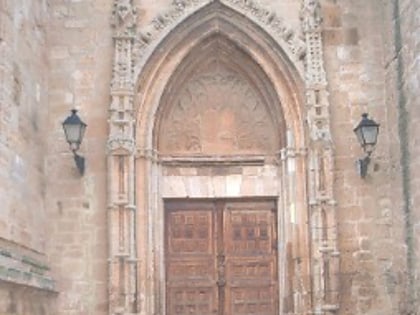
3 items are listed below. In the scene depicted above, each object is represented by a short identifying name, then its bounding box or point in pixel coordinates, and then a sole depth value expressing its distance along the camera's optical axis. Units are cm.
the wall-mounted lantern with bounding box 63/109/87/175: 1023
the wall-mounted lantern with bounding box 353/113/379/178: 1026
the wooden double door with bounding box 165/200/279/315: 1084
